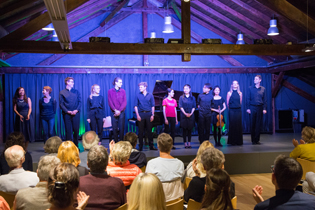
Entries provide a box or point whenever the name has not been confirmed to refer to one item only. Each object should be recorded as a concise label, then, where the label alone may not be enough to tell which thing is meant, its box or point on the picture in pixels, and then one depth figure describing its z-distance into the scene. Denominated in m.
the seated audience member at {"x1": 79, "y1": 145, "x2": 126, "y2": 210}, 2.01
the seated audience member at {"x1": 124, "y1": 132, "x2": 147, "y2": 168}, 3.36
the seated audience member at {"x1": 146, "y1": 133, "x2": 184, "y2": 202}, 2.66
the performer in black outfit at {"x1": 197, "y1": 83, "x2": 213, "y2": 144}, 6.62
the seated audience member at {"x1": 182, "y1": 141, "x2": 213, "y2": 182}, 2.55
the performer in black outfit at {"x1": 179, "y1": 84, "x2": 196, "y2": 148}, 6.61
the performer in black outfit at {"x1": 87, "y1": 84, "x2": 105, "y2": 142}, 6.54
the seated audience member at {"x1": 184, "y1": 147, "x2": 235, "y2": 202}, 2.19
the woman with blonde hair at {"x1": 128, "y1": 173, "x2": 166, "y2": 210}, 1.59
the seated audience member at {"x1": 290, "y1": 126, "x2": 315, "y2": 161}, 3.46
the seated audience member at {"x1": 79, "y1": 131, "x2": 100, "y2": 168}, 3.47
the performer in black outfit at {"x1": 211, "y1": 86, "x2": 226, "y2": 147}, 6.77
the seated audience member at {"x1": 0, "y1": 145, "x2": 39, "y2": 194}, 2.51
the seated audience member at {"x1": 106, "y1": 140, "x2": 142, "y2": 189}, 2.58
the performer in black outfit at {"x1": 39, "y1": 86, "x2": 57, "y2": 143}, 6.29
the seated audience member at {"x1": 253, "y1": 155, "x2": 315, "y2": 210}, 1.71
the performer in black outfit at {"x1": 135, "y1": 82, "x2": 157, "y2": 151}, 6.31
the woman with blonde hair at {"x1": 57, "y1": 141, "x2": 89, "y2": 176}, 2.77
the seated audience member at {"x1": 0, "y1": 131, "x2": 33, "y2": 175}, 3.25
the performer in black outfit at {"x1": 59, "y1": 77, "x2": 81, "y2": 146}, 6.23
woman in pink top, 6.57
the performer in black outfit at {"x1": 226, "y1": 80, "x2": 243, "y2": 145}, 6.94
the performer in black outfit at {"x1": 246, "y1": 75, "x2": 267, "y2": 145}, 7.04
